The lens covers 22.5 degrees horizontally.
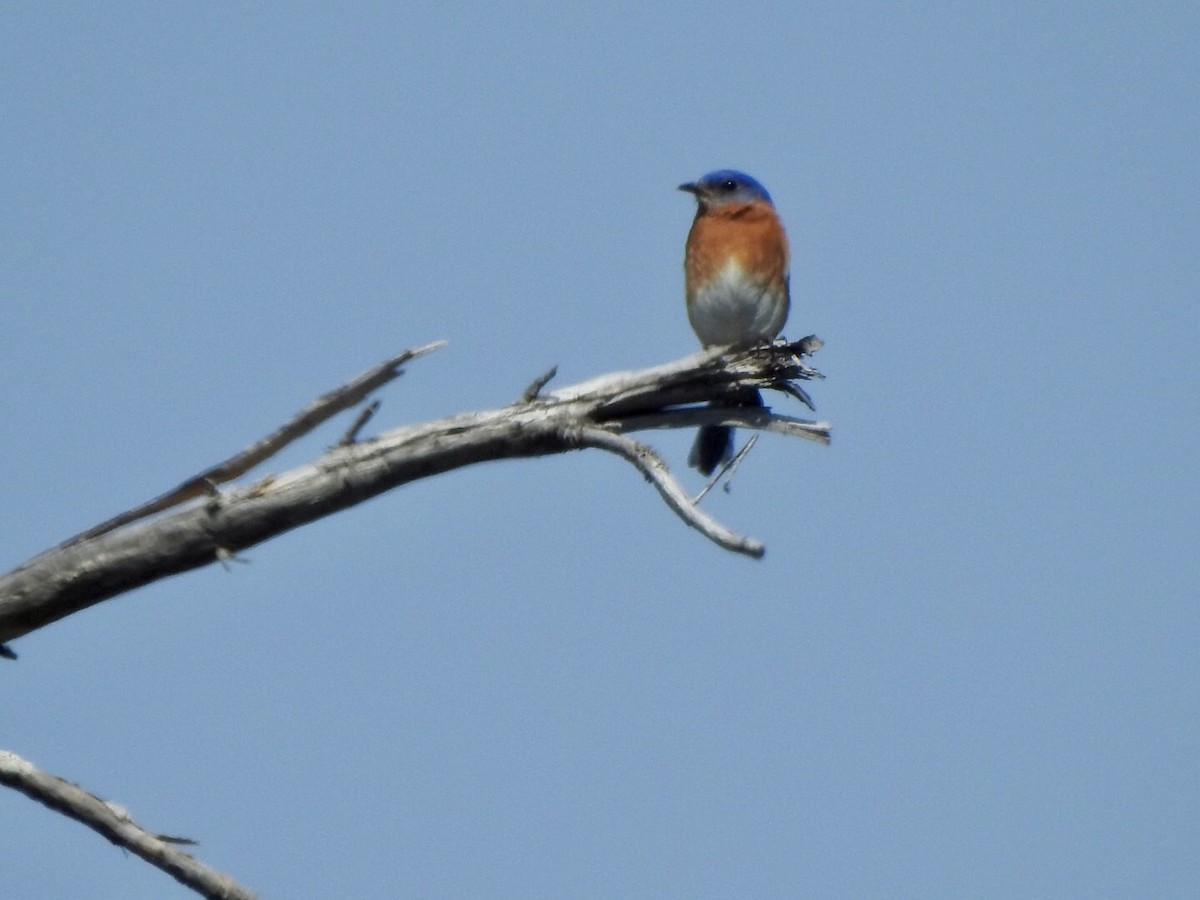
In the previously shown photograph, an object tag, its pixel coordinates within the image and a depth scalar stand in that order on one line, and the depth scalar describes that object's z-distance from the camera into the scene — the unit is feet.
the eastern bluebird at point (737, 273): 60.18
